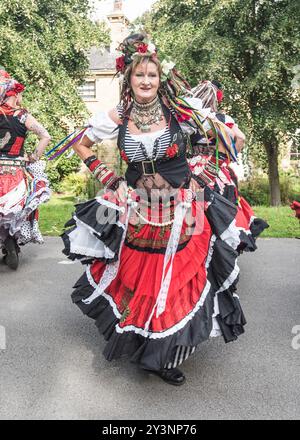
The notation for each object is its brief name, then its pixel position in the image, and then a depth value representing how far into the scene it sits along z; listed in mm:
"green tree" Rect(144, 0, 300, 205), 12445
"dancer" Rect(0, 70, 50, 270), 5988
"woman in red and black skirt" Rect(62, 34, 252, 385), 3375
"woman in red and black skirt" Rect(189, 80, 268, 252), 4171
